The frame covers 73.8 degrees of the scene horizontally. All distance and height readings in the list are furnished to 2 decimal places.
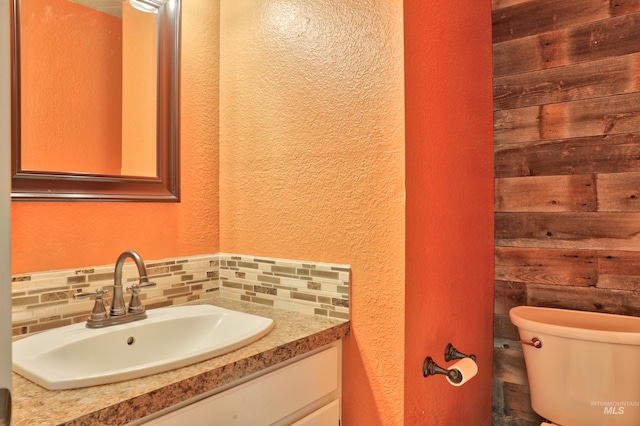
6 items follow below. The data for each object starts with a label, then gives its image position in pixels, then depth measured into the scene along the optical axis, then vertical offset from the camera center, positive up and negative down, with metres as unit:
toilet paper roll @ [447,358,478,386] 1.12 -0.42
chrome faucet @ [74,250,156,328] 1.06 -0.23
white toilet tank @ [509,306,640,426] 1.22 -0.47
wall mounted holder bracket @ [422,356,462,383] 1.12 -0.43
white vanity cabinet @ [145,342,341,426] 0.85 -0.42
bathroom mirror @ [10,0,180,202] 1.08 +0.33
